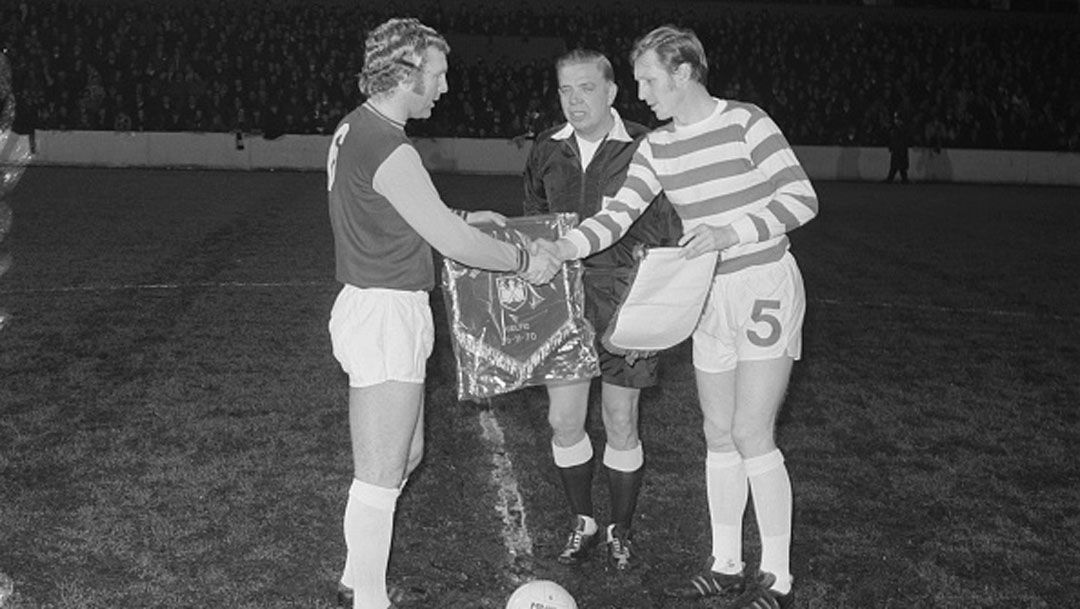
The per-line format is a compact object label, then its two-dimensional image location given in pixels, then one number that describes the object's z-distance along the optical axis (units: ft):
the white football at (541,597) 13.34
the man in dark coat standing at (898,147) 95.96
